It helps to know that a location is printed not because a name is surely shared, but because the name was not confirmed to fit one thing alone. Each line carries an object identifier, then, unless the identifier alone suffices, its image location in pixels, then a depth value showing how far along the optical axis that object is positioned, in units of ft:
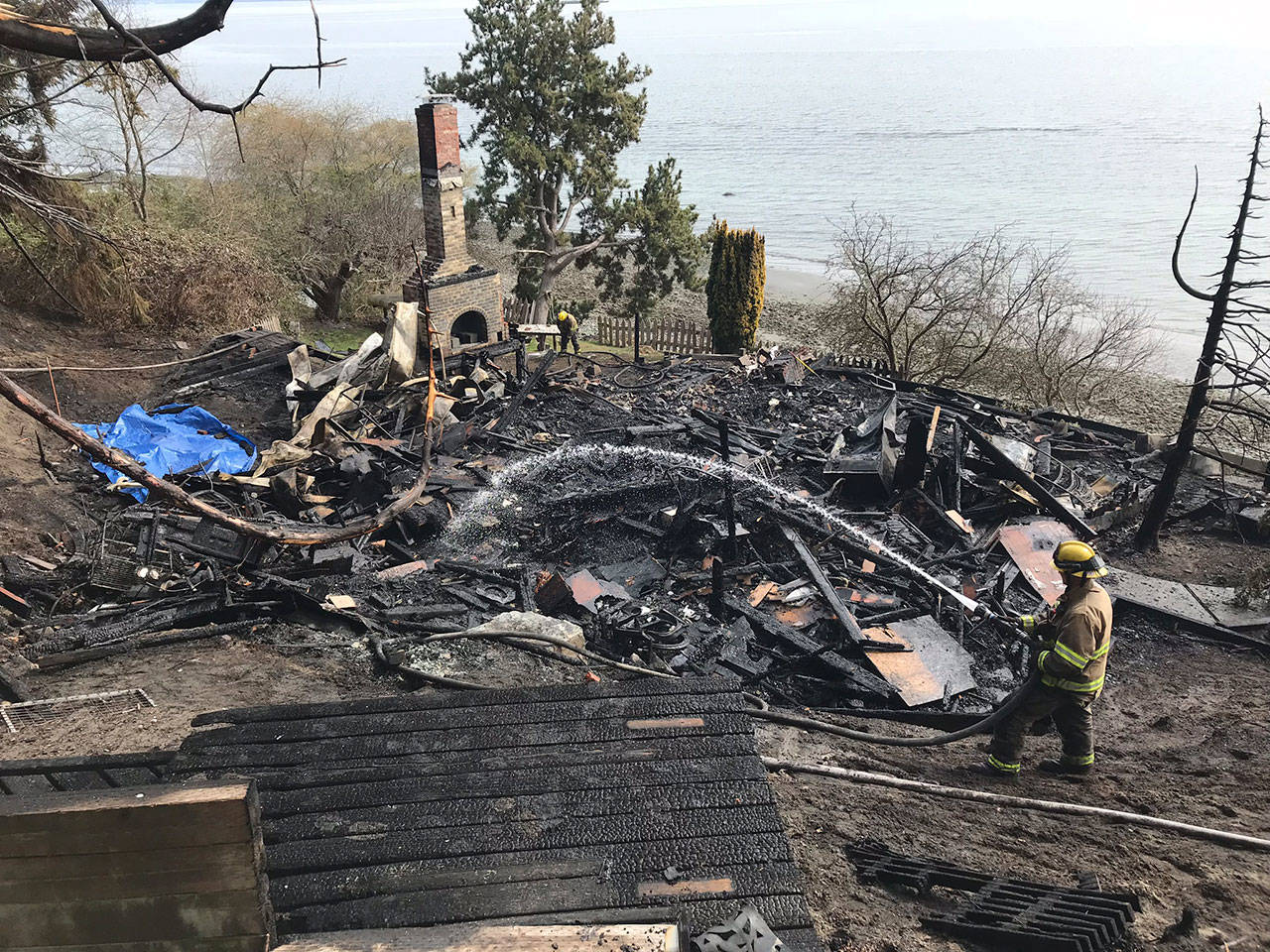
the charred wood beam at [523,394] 45.14
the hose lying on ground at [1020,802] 15.74
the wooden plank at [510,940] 8.14
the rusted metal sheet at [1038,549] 31.53
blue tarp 37.04
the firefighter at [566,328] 58.18
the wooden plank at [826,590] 27.07
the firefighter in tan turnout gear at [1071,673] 18.76
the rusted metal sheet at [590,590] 29.17
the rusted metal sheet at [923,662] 25.41
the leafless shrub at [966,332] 68.39
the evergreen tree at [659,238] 83.66
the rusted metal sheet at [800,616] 28.78
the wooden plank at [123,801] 7.57
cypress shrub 75.77
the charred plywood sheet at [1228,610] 29.09
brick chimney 56.13
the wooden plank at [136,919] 7.99
